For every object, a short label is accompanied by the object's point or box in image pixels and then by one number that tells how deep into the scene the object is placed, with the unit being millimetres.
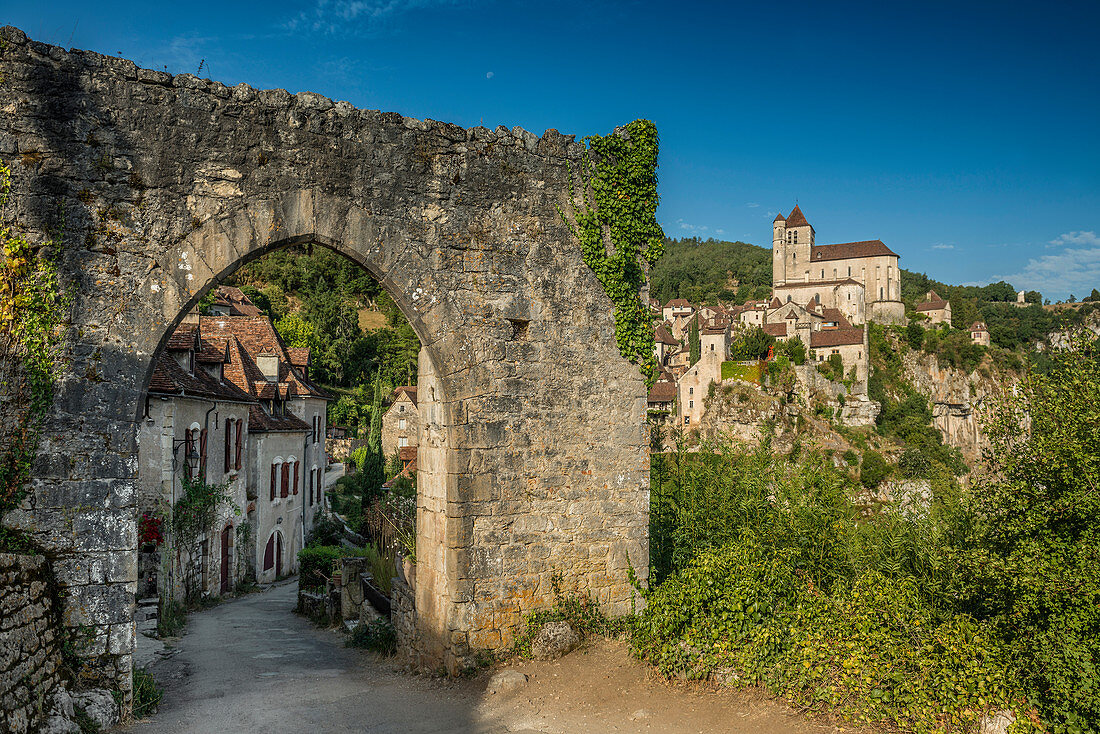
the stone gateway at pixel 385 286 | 5766
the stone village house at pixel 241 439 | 14586
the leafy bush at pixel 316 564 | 15406
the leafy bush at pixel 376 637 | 8336
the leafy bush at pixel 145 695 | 6031
